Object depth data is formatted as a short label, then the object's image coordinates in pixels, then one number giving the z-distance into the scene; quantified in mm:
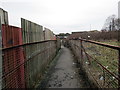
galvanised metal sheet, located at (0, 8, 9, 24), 1999
